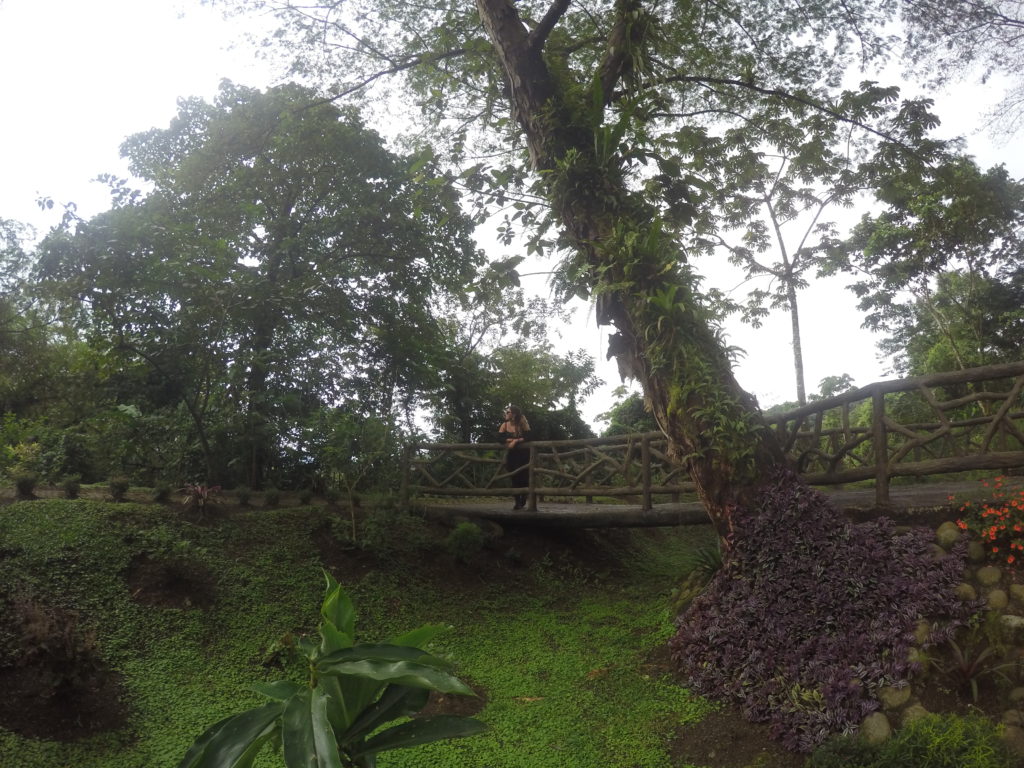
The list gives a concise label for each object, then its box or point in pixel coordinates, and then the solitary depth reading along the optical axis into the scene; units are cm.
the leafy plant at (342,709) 164
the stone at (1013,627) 364
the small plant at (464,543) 793
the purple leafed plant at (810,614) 381
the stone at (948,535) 436
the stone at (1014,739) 309
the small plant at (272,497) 786
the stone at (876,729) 348
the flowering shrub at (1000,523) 405
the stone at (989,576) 400
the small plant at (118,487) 700
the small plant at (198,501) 703
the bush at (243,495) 772
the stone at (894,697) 362
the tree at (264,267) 802
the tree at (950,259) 1422
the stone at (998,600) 384
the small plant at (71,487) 689
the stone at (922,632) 384
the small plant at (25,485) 658
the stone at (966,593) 395
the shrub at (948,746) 298
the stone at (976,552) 418
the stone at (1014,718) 323
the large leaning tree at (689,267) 413
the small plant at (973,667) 349
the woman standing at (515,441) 927
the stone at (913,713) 347
